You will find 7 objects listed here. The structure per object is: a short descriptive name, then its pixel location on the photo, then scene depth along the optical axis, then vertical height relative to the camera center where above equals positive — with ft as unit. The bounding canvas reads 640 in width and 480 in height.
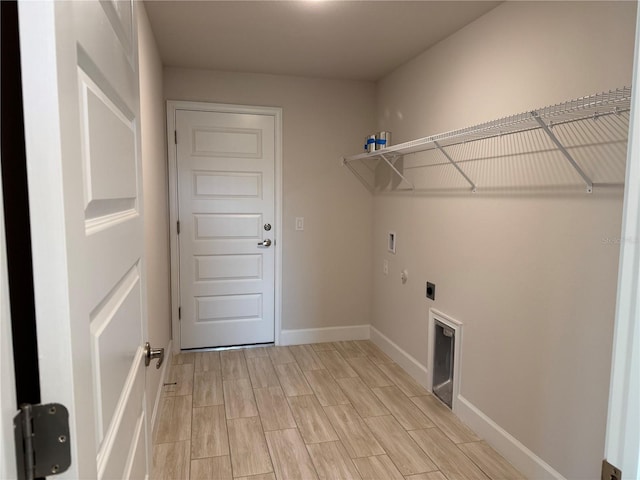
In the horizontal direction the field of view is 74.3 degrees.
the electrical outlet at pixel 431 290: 9.70 -2.01
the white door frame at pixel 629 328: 2.01 -0.59
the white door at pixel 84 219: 1.51 -0.09
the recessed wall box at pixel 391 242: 11.75 -1.10
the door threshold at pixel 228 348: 12.41 -4.35
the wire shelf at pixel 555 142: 5.33 +1.02
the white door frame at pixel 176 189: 11.59 +0.36
